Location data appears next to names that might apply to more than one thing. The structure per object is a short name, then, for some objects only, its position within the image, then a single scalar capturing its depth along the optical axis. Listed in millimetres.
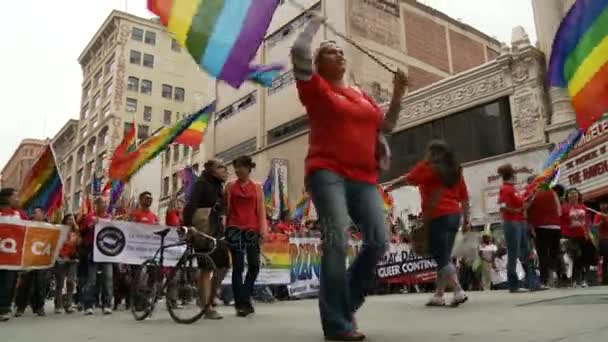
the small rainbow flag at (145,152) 10578
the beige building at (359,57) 27984
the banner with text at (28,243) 7191
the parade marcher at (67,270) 8625
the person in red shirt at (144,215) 8991
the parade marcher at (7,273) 6763
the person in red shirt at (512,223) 7797
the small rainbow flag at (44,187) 8438
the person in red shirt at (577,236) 9484
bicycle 5324
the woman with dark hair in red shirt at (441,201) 5902
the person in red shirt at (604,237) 9609
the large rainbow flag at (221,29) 4656
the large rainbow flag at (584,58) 5383
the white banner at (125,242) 8508
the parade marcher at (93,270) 7848
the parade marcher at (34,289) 8148
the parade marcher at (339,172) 3248
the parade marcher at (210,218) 5578
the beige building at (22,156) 116444
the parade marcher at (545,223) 8297
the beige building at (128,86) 61688
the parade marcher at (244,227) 6039
